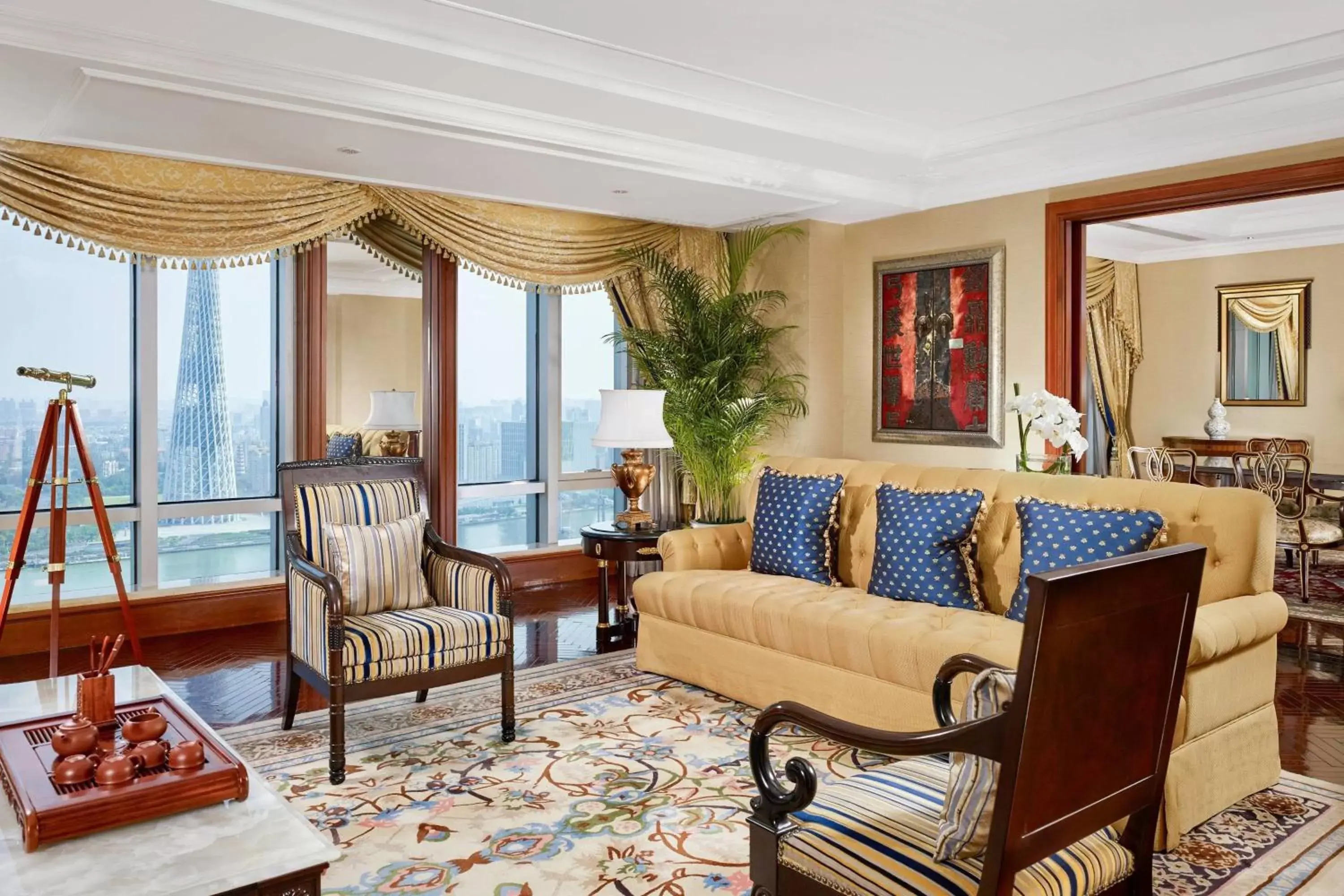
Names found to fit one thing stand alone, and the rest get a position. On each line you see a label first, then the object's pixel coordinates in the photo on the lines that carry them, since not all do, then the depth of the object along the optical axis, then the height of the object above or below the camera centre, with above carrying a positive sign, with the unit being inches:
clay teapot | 85.2 -26.6
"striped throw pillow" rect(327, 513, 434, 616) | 142.6 -19.2
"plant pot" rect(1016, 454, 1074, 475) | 160.7 -5.1
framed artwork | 226.2 +21.4
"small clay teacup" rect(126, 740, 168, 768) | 83.4 -27.3
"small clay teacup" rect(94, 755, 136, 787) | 79.9 -27.7
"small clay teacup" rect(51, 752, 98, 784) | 80.2 -27.6
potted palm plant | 242.4 +16.7
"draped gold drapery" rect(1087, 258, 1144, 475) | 351.9 +37.1
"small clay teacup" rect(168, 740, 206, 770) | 83.0 -27.4
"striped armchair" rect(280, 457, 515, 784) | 128.1 -25.7
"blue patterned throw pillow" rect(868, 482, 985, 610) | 144.9 -16.9
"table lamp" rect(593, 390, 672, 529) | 198.4 +1.5
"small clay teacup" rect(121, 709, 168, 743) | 86.7 -26.2
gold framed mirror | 332.5 +33.2
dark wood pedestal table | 194.9 -23.3
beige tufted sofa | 113.0 -26.4
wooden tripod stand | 148.2 -11.0
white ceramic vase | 340.8 +4.9
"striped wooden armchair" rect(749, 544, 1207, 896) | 59.4 -22.5
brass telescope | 143.7 +9.0
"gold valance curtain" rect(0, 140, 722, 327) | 177.6 +46.2
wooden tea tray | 74.7 -28.7
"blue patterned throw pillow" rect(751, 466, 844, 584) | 164.2 -15.3
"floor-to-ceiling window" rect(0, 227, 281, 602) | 200.8 +7.2
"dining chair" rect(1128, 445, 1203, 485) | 294.8 -8.5
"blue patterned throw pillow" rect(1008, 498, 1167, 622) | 121.6 -12.5
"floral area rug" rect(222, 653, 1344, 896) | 101.2 -44.8
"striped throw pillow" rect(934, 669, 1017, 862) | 62.1 -23.1
